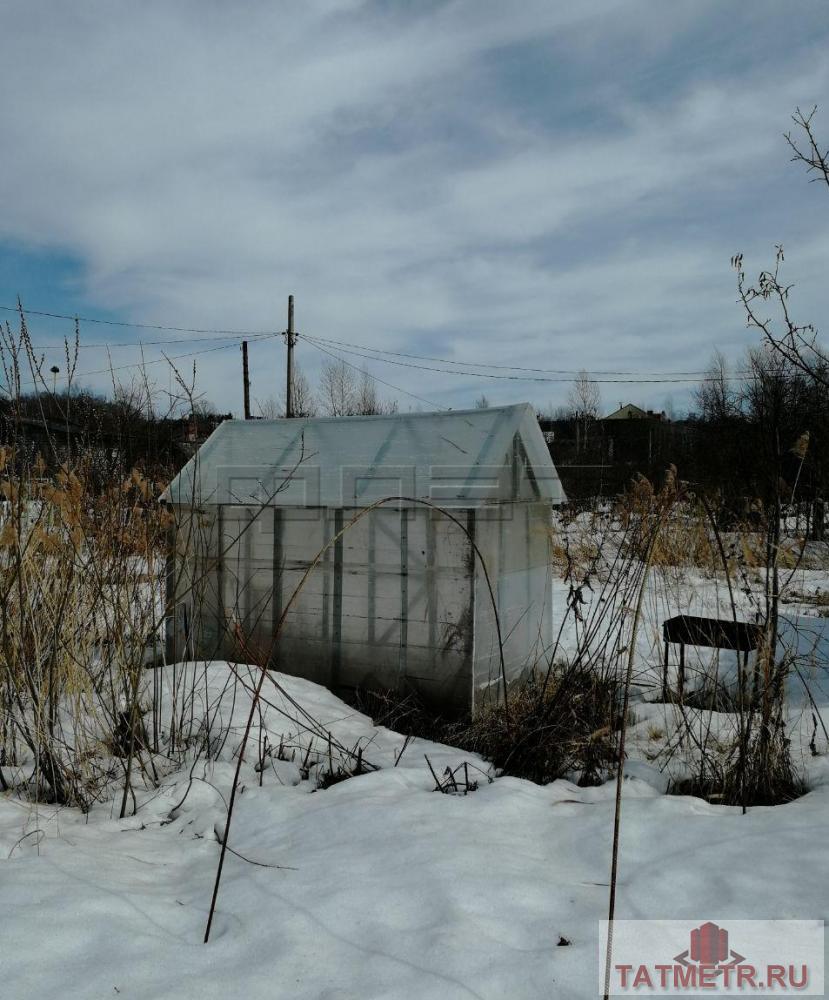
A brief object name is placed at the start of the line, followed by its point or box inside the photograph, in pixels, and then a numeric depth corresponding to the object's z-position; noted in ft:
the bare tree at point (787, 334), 10.94
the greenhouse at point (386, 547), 14.23
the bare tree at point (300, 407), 74.17
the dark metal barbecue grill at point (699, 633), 11.75
